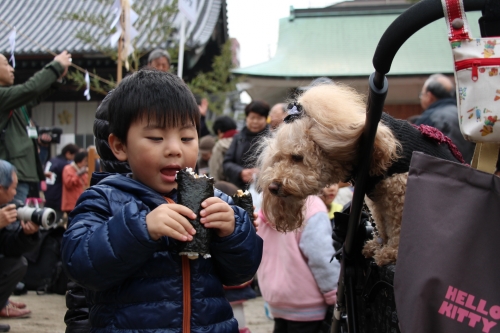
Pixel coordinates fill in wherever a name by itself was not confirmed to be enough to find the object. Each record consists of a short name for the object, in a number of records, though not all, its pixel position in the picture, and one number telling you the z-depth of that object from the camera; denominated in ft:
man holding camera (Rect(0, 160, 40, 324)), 13.38
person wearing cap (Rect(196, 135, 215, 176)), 23.49
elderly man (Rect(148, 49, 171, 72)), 16.10
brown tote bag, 4.08
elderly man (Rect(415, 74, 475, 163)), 16.56
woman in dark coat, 18.42
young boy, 5.24
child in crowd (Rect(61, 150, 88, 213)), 30.25
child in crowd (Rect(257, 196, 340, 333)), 11.37
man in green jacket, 14.87
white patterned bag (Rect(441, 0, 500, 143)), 4.34
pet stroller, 4.78
